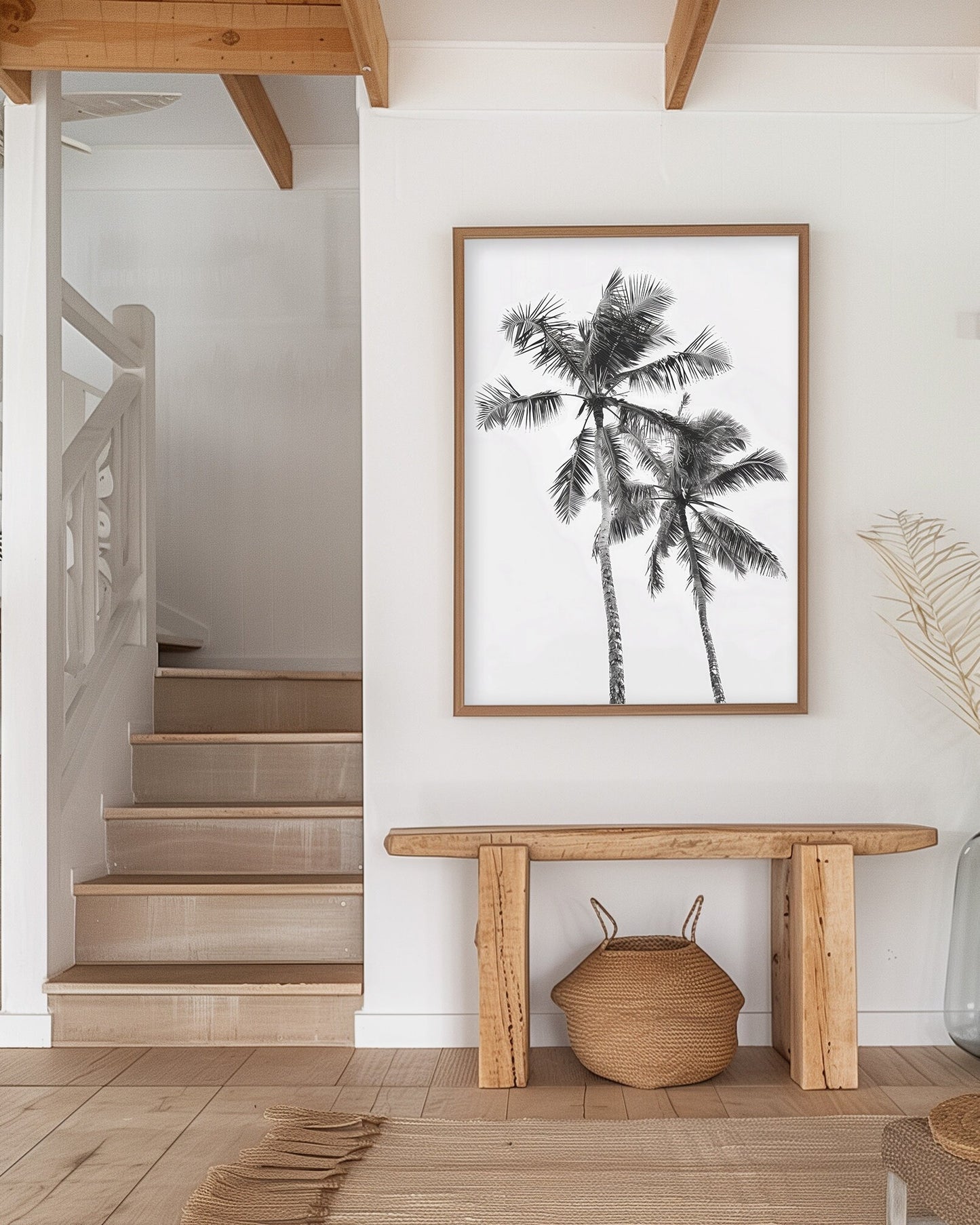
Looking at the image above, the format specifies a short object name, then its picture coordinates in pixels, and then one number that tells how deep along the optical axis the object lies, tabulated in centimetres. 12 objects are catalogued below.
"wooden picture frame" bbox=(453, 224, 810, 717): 304
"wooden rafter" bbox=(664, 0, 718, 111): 268
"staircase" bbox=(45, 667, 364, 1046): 299
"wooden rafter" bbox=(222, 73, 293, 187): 385
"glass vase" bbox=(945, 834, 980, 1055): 292
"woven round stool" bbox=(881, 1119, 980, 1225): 150
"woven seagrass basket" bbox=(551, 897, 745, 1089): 267
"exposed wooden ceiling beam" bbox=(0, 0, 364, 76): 303
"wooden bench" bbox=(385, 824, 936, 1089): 270
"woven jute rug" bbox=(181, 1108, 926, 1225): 200
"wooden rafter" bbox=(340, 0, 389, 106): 268
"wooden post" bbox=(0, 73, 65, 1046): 303
